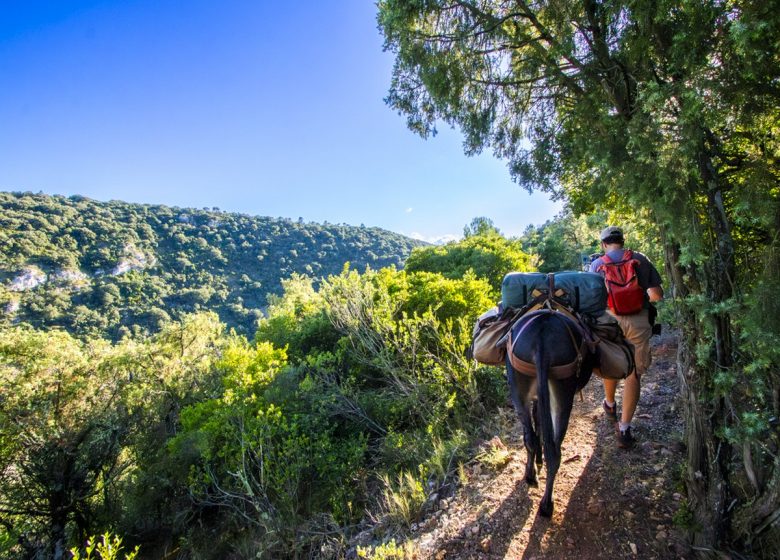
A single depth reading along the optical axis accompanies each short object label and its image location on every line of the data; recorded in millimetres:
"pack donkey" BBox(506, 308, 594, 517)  2330
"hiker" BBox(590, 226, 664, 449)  3078
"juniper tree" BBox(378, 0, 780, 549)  1691
